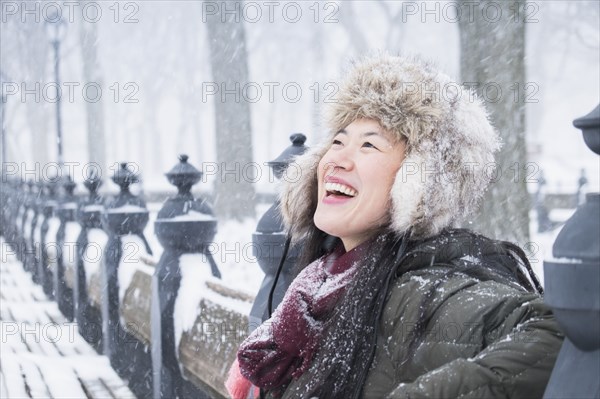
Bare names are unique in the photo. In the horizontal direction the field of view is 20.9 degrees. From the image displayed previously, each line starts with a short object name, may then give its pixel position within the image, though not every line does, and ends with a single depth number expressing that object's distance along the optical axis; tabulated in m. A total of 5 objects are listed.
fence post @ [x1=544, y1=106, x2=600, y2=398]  2.58
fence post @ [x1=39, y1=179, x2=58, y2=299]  20.09
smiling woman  3.31
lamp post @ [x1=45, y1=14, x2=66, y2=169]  33.34
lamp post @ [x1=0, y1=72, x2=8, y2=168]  45.95
